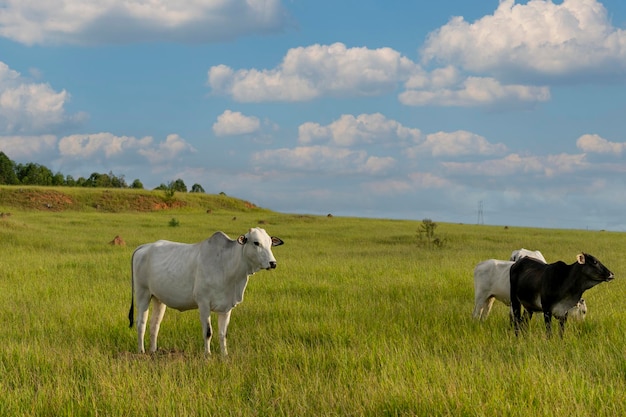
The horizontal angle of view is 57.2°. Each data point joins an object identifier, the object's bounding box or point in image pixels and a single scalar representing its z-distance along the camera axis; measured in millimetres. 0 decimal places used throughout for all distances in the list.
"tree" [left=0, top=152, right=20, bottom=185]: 109562
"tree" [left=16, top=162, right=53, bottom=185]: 111250
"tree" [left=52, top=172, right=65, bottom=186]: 113625
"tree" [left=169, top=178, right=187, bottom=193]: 123181
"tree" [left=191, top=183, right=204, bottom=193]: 126062
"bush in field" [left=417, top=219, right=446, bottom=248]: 31636
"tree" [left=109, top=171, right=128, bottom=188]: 117156
